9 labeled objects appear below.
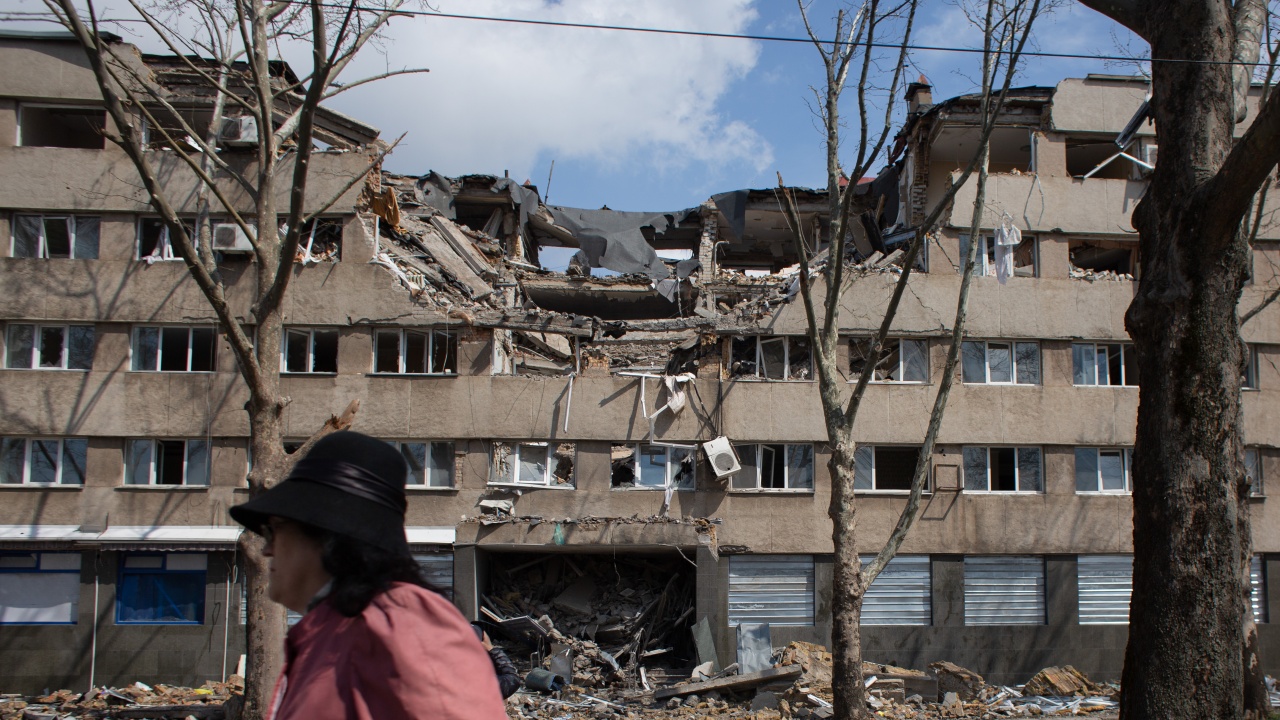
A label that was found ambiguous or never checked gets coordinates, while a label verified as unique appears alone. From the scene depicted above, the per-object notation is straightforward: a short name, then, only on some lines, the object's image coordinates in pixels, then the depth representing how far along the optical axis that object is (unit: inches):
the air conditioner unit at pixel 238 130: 871.1
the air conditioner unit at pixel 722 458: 803.4
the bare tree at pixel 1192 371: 242.8
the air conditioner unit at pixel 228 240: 842.0
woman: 72.6
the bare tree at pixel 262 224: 408.2
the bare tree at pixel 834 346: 477.1
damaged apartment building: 789.2
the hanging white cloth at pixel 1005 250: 855.1
